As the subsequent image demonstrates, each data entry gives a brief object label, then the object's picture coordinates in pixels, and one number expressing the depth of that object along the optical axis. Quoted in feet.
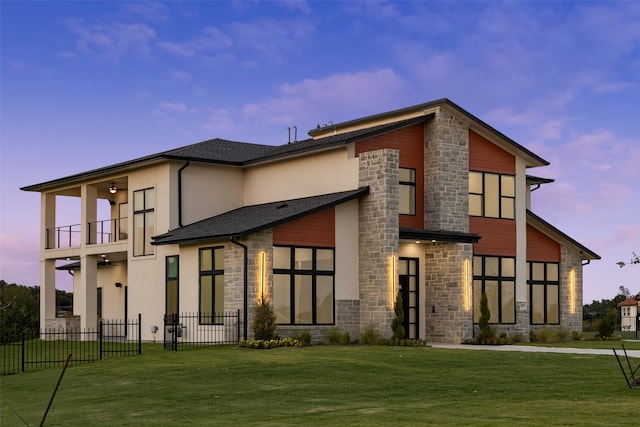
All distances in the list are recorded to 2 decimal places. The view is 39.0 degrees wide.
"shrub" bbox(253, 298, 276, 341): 94.58
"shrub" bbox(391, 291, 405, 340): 99.76
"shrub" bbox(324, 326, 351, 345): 100.53
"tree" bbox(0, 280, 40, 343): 133.20
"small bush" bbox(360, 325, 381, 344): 100.22
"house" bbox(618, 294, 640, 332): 180.23
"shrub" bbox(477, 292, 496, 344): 107.76
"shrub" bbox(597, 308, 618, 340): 121.60
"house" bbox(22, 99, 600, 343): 100.99
